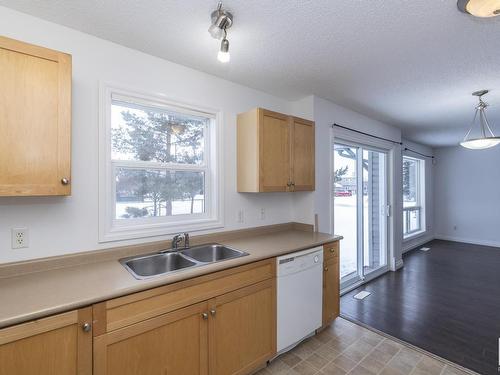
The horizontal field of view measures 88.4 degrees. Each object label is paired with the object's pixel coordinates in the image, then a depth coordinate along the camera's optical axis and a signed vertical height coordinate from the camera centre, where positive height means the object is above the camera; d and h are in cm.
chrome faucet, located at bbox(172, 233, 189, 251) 206 -40
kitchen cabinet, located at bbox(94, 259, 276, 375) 131 -81
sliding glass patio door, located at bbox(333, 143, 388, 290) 354 -29
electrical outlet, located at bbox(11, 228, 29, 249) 150 -27
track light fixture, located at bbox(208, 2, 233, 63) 149 +99
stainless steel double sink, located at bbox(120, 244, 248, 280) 183 -52
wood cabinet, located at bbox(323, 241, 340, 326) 248 -92
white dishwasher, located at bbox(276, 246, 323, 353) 209 -91
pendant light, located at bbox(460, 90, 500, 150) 278 +54
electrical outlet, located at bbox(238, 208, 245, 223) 259 -26
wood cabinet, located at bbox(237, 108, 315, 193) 235 +37
